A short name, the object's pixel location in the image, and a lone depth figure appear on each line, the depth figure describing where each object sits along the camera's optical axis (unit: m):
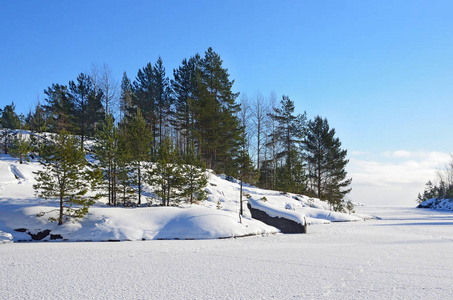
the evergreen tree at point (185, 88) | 28.53
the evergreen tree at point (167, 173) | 16.16
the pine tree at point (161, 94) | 30.69
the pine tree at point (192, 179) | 17.08
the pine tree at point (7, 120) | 31.50
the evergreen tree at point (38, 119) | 33.52
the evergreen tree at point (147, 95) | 29.46
